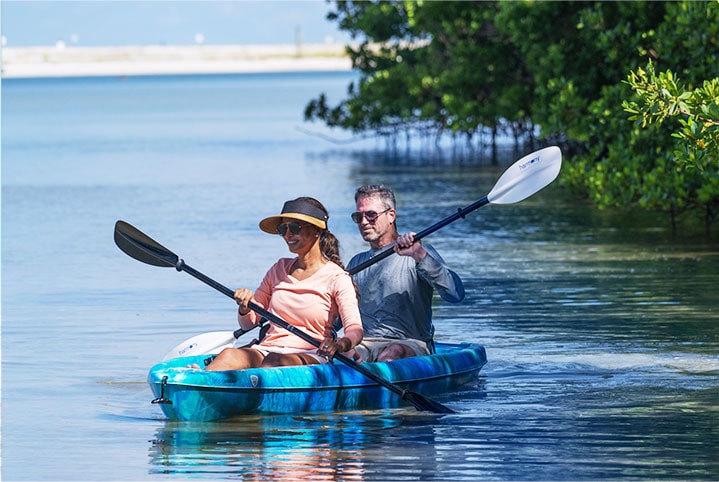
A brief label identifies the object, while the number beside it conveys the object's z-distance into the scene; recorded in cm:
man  2077
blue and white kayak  1956
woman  1955
